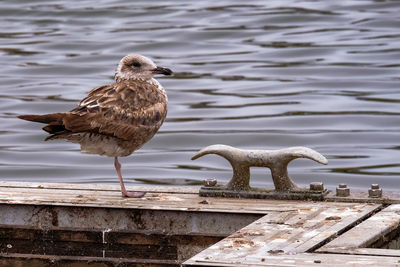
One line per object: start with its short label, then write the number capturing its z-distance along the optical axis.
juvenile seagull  18.59
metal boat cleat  17.58
